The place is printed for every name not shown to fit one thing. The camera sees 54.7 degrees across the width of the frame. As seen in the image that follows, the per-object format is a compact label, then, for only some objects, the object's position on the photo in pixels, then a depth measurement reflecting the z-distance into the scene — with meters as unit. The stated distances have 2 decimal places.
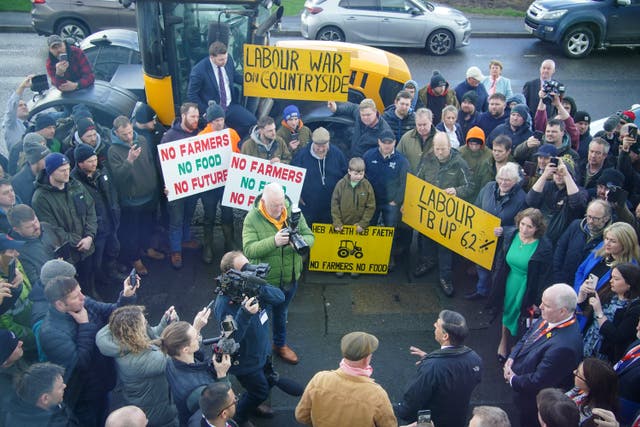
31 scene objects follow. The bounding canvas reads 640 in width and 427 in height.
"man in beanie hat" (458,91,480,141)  8.59
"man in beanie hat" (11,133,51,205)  6.42
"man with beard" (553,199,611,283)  5.70
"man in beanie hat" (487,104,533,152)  7.68
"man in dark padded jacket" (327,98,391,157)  7.68
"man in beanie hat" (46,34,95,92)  7.96
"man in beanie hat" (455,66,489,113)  9.38
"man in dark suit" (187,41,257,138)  7.65
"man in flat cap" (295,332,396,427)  4.03
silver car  15.68
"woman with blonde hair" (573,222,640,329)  5.27
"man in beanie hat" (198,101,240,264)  7.38
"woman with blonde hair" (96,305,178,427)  4.39
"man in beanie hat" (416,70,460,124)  9.11
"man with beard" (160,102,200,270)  7.28
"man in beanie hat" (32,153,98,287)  6.05
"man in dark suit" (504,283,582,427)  4.73
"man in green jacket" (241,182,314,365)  5.65
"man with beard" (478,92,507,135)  8.22
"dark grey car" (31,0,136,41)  15.29
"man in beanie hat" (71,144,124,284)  6.43
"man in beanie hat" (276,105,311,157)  7.71
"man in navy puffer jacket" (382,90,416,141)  8.03
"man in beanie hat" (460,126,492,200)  7.28
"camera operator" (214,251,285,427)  4.72
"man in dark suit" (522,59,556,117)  9.70
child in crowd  7.05
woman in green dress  5.93
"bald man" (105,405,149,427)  3.70
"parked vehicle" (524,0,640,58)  15.84
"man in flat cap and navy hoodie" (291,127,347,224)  7.37
